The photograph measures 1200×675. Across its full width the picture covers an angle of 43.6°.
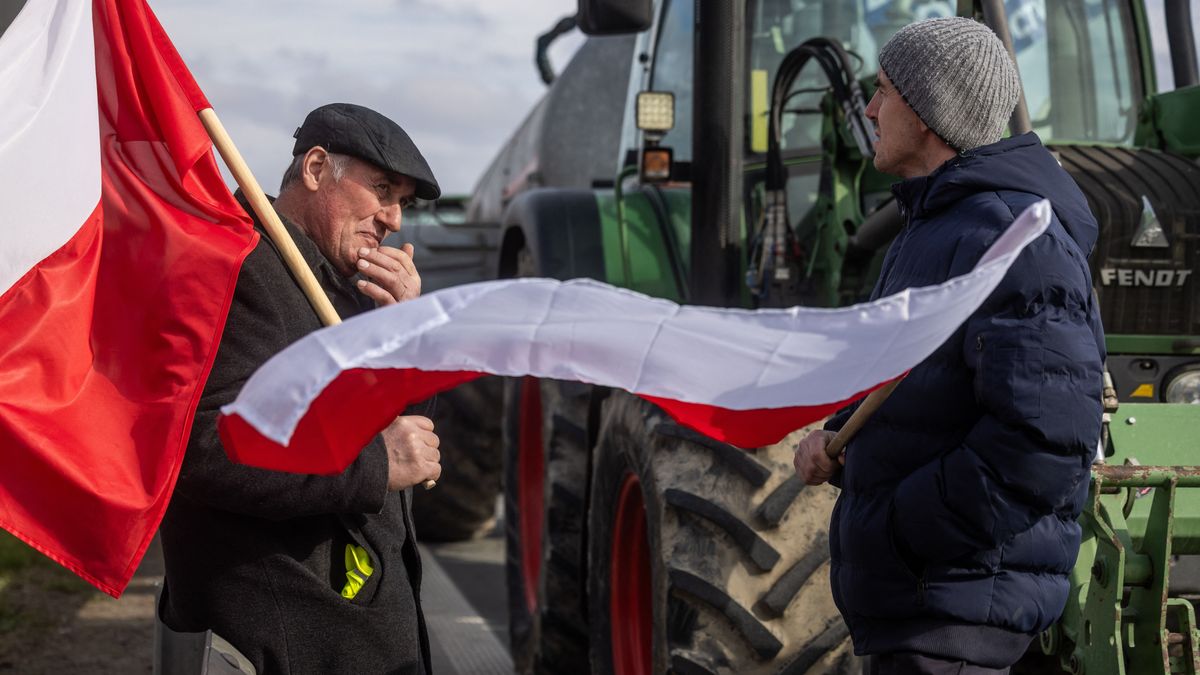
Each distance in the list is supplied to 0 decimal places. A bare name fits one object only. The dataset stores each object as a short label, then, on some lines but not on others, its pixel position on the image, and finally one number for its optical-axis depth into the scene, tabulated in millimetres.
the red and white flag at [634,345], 2250
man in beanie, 2408
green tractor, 3555
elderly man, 2652
